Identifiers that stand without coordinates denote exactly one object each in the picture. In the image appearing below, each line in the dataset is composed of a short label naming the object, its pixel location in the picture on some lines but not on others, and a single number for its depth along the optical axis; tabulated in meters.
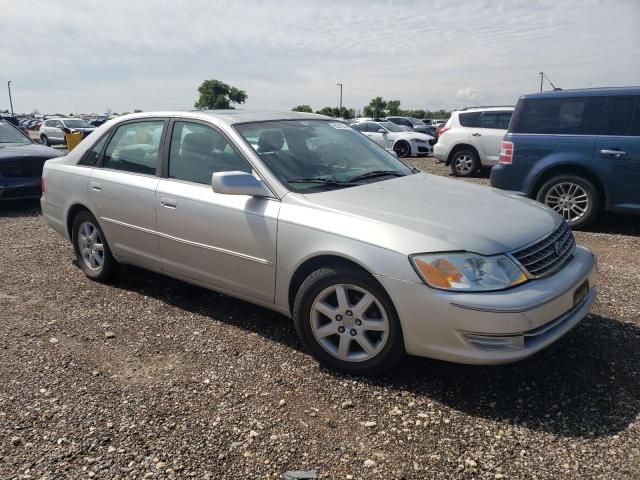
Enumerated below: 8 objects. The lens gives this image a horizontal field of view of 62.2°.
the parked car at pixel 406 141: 18.56
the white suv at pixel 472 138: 12.12
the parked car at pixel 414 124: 28.33
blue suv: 6.47
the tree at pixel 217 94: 63.39
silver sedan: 2.84
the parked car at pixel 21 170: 8.50
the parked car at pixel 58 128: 27.55
